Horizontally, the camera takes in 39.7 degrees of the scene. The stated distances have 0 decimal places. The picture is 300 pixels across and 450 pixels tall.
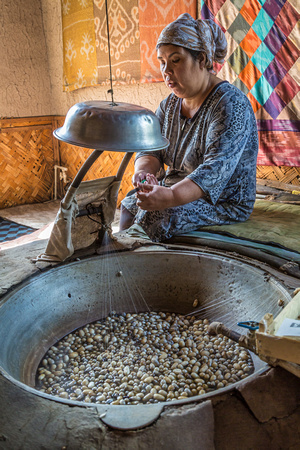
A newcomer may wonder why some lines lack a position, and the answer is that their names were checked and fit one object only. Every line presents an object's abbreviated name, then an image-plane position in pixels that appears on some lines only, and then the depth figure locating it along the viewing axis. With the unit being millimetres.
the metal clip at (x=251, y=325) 1242
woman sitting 2123
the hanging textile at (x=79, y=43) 4516
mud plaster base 1067
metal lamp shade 1249
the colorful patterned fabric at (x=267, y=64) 2912
